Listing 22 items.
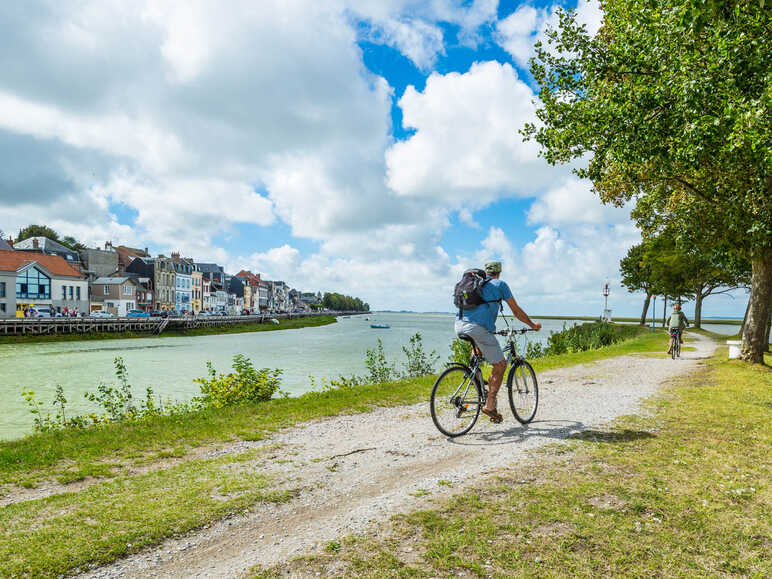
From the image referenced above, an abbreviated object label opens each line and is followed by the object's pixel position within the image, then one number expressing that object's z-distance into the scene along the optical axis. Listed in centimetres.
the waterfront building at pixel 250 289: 14462
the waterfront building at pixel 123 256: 9384
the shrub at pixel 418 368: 1763
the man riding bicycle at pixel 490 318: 671
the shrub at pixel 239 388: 1116
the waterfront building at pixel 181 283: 10169
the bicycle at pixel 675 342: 1922
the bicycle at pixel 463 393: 683
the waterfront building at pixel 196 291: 10906
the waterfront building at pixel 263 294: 15938
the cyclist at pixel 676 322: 1886
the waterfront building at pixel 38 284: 6106
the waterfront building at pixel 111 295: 8050
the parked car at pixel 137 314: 7631
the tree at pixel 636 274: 5888
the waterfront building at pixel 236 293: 13389
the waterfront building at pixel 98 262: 8419
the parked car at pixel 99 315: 6690
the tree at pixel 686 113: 859
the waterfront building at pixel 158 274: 9356
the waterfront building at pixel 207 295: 11600
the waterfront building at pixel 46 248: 7500
